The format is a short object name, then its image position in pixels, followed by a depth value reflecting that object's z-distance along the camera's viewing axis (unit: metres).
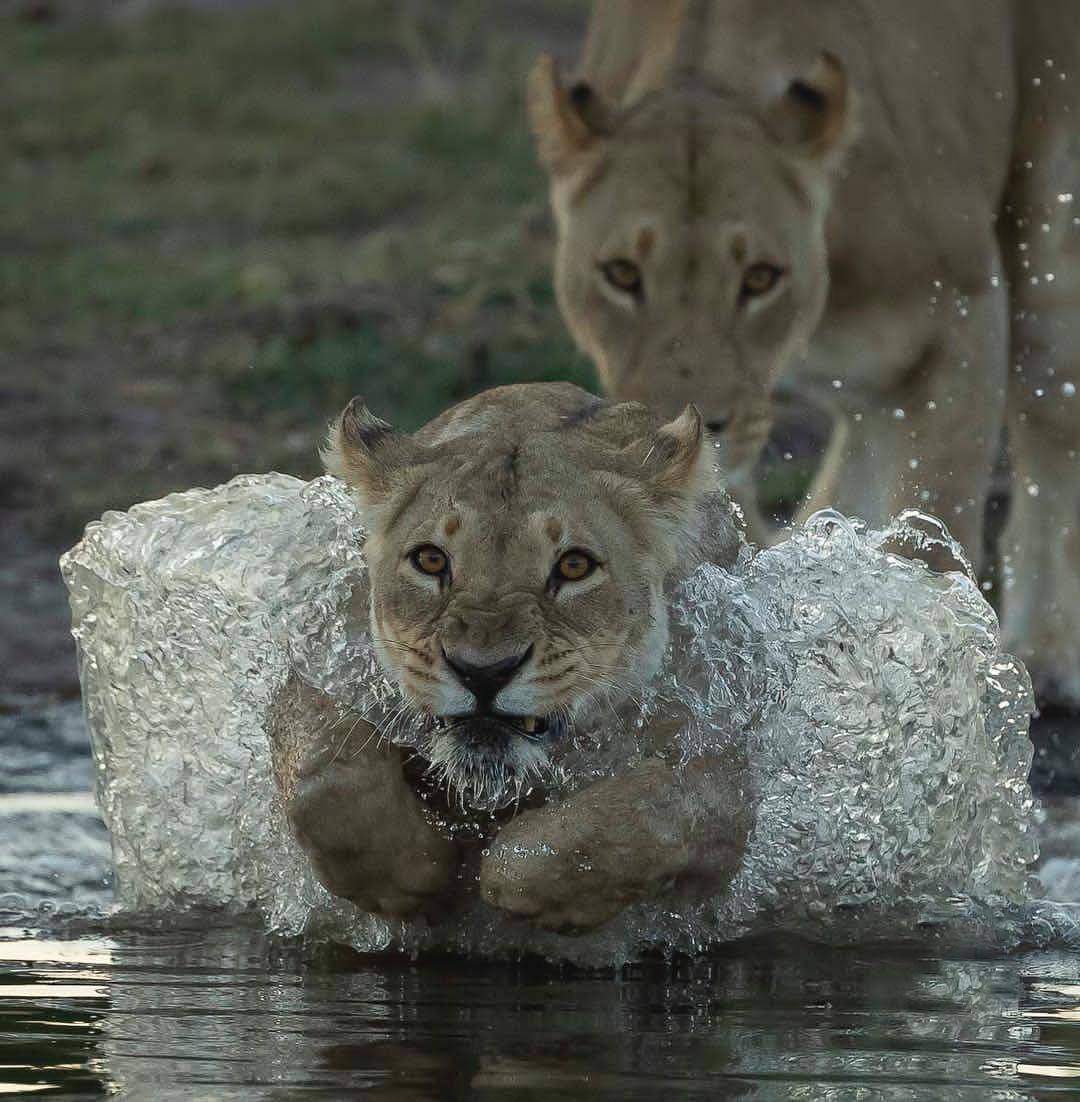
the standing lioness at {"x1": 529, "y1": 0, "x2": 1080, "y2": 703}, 11.70
